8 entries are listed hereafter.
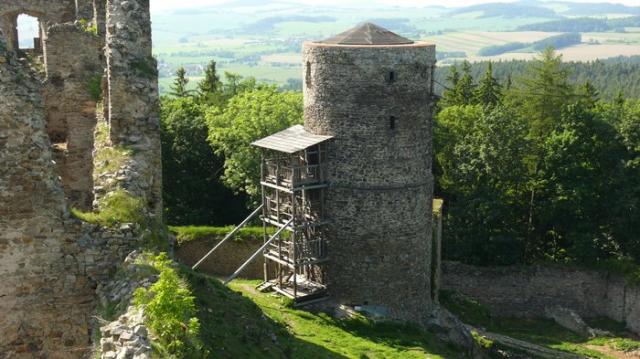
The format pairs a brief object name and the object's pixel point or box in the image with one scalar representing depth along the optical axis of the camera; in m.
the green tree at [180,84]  50.44
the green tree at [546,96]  36.03
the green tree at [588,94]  37.54
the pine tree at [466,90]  46.75
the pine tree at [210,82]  49.31
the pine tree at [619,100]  42.36
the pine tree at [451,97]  46.66
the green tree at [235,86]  44.34
